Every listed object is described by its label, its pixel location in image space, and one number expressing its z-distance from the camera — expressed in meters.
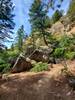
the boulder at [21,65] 7.19
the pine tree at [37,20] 12.53
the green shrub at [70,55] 8.06
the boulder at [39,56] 8.71
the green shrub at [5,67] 6.88
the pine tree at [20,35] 16.54
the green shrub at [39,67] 6.83
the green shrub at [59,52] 7.14
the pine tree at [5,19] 6.15
